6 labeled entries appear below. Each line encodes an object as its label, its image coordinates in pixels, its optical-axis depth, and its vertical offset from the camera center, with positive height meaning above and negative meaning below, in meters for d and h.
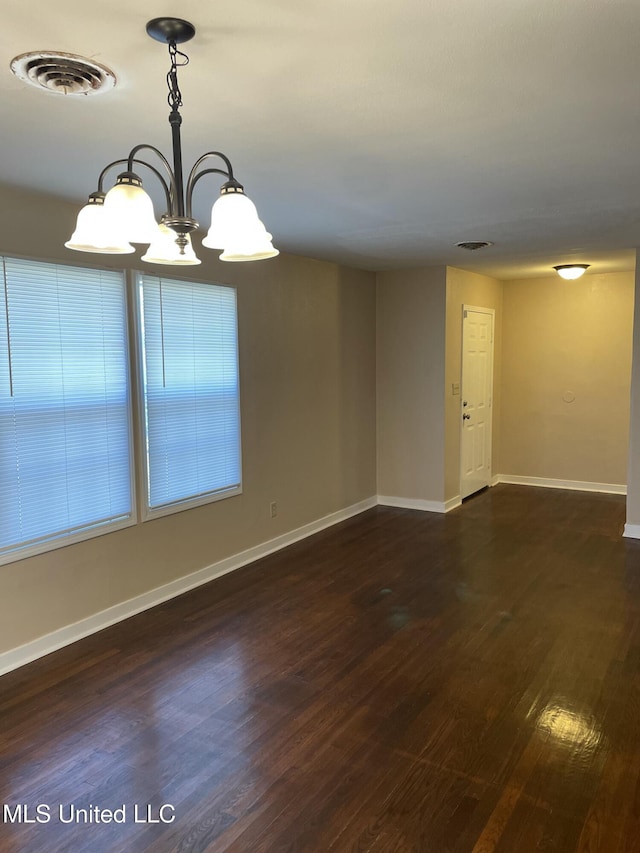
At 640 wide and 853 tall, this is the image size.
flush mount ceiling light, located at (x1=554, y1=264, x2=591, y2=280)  5.68 +0.90
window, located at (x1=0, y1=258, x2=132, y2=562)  2.98 -0.17
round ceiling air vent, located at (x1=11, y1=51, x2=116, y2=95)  1.70 +0.87
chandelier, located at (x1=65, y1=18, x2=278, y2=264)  1.47 +0.39
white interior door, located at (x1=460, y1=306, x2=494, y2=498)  6.23 -0.33
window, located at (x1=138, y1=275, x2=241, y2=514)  3.74 -0.13
